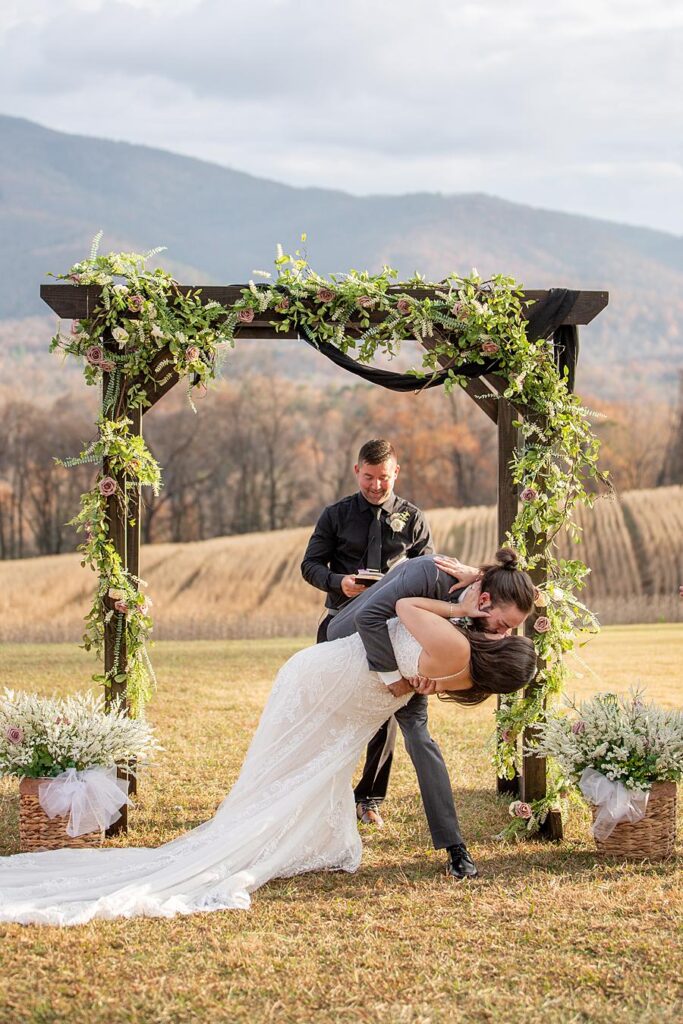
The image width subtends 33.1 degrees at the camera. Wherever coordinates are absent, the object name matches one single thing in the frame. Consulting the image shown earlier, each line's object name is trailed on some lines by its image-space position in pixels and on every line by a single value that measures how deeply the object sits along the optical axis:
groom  4.89
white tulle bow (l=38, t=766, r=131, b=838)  5.20
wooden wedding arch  5.52
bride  4.49
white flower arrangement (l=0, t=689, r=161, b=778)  5.23
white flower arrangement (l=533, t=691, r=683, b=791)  5.15
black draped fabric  5.61
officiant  5.89
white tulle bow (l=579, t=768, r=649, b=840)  5.11
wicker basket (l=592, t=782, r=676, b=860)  5.19
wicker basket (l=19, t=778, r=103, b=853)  5.24
